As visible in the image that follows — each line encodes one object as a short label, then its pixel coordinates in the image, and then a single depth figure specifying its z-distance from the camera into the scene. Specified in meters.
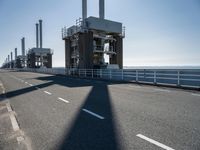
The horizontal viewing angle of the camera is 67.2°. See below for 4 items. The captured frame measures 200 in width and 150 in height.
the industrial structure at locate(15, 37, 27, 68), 83.63
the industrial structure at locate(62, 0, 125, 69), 24.81
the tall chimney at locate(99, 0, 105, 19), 26.22
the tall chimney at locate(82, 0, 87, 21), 27.13
